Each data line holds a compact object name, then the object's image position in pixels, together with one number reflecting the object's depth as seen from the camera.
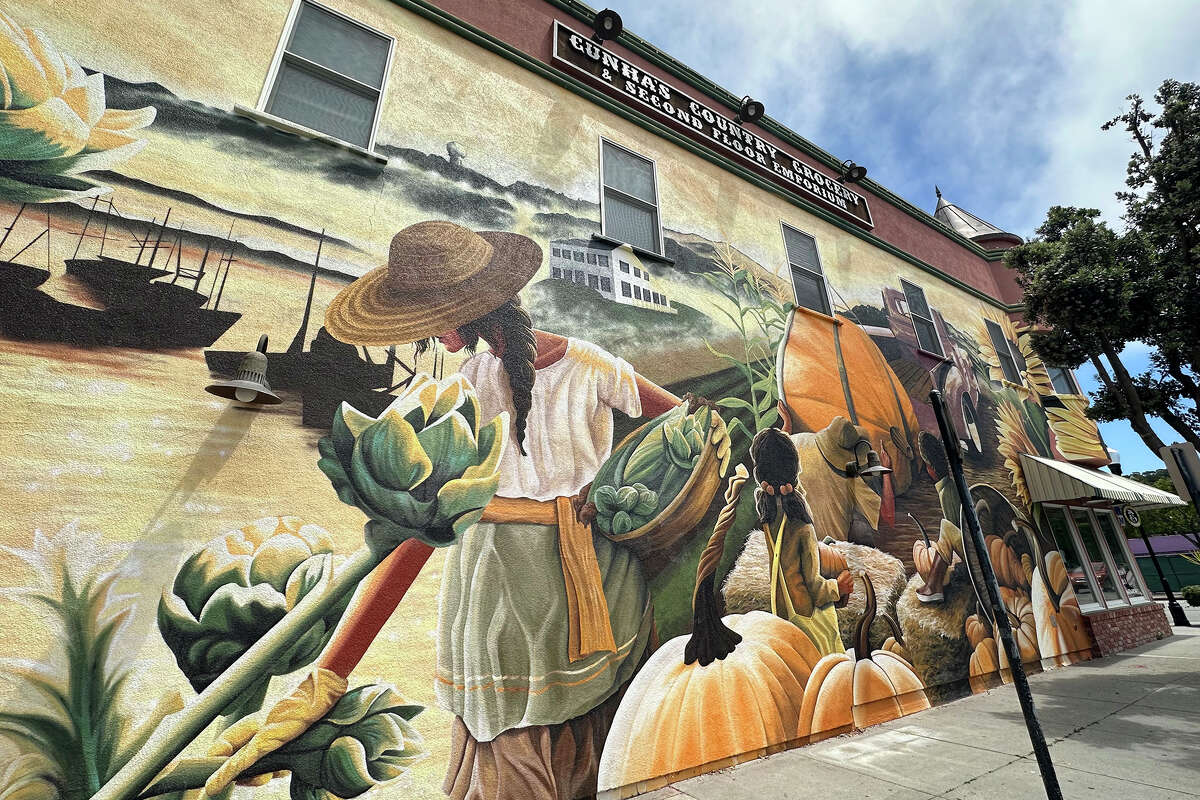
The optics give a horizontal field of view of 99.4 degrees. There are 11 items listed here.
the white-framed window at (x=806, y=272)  7.83
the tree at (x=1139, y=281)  8.62
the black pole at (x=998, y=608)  2.76
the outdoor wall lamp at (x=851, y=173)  9.85
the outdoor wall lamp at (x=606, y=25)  6.85
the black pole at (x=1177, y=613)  13.72
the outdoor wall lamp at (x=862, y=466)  6.45
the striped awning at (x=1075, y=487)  9.32
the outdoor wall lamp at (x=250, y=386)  3.08
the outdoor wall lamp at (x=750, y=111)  8.41
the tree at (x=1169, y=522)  28.92
